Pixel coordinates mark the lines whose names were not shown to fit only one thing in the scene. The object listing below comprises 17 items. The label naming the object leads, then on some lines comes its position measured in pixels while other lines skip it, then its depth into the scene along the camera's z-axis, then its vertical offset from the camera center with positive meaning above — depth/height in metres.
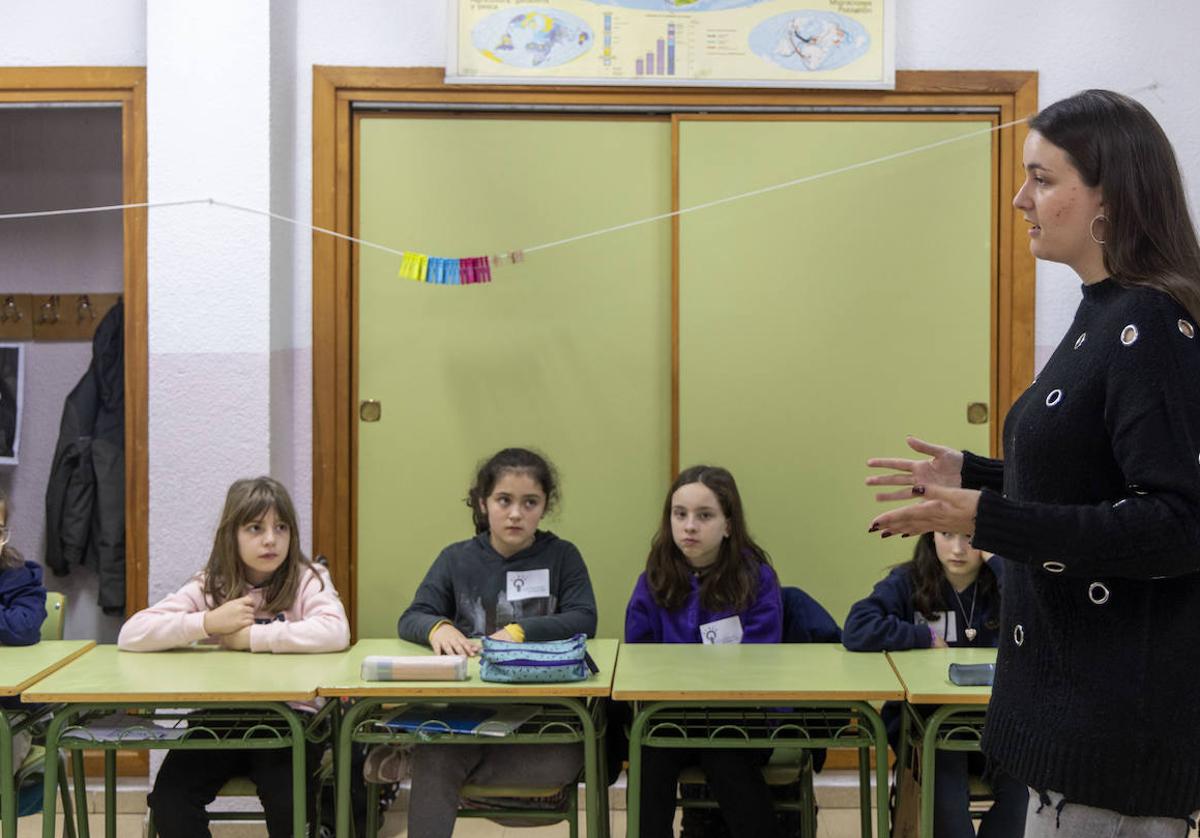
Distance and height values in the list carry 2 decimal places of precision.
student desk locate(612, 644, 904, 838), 2.73 -0.63
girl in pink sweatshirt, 3.03 -0.56
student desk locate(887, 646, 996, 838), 2.73 -0.69
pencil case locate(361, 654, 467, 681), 2.81 -0.60
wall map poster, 4.09 +1.05
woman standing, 1.40 -0.13
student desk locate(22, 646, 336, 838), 2.74 -0.64
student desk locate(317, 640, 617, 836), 2.78 -0.71
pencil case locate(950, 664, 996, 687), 2.78 -0.60
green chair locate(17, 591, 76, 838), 3.13 -0.88
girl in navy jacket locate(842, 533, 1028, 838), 3.16 -0.54
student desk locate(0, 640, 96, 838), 2.85 -0.64
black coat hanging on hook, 4.68 -0.30
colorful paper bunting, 4.03 +0.35
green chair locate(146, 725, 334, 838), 3.05 -0.93
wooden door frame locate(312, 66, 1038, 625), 4.15 +0.65
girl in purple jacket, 3.35 -0.49
